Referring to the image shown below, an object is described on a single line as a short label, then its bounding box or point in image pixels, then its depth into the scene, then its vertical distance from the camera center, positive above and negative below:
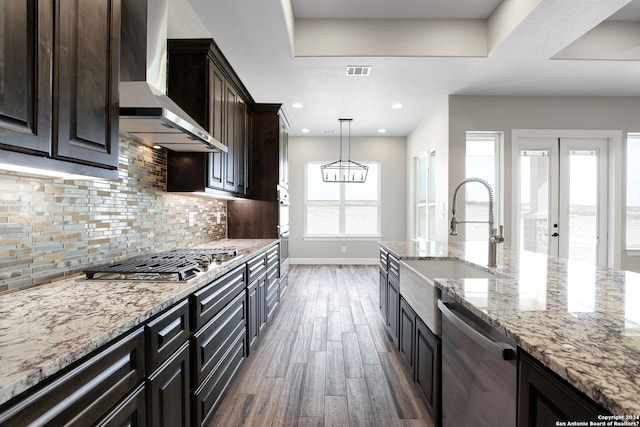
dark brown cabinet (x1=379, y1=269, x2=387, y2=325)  3.12 -0.82
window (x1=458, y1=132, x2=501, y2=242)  4.49 +0.68
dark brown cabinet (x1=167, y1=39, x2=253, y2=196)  2.55 +0.94
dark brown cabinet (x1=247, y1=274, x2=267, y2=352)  2.57 -0.84
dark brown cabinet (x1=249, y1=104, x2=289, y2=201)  4.09 +0.79
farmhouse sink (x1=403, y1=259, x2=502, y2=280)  2.29 -0.41
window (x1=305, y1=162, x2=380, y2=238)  7.12 +0.18
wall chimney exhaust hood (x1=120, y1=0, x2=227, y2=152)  1.60 +0.76
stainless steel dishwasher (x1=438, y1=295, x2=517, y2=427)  0.98 -0.58
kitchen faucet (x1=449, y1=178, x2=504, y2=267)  1.83 -0.14
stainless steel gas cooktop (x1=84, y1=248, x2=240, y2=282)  1.58 -0.31
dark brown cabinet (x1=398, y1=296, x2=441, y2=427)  1.63 -0.86
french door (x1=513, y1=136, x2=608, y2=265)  4.42 +0.25
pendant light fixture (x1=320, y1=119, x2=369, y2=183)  5.48 +0.73
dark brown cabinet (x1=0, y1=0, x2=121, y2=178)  0.89 +0.42
